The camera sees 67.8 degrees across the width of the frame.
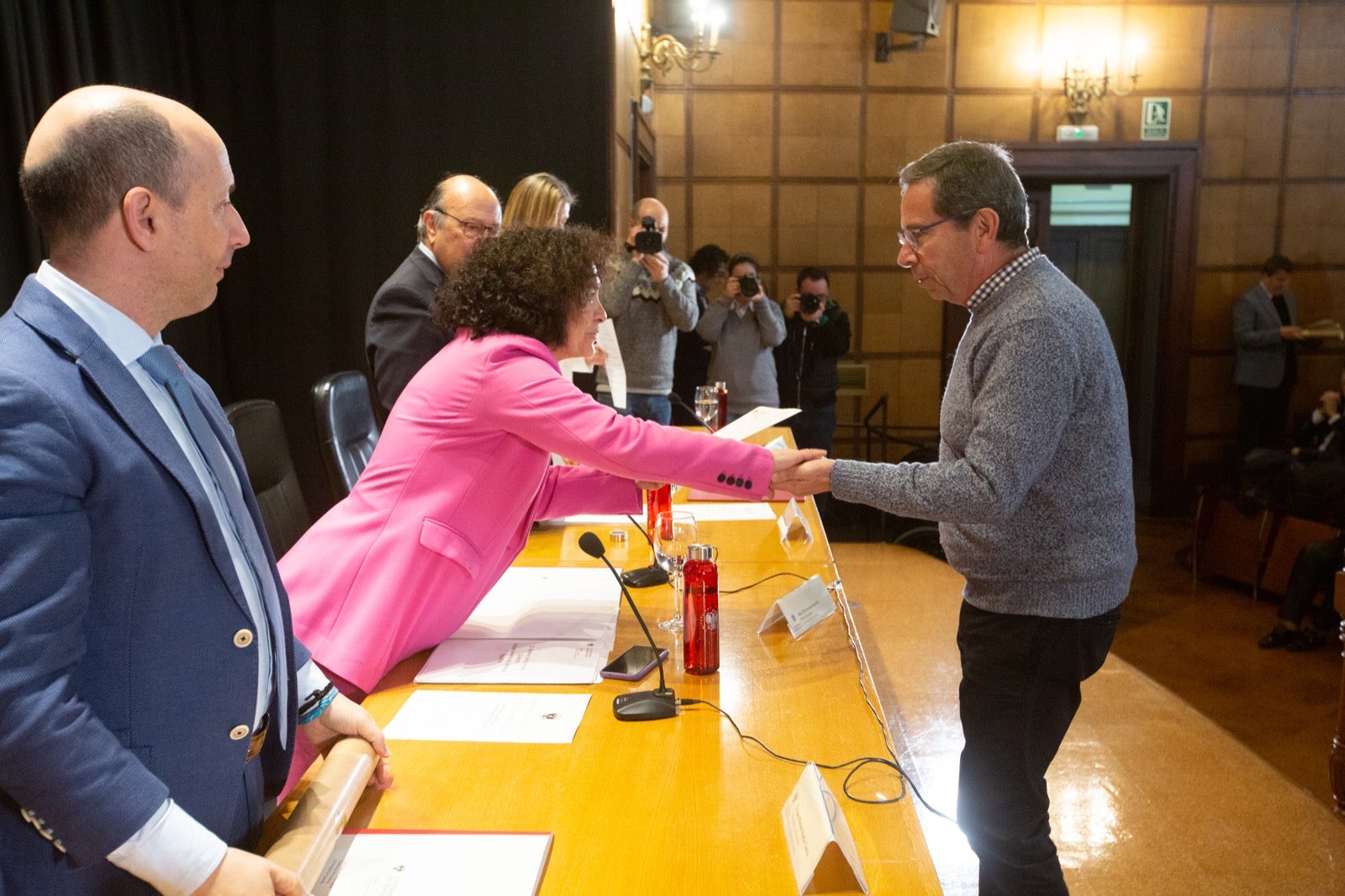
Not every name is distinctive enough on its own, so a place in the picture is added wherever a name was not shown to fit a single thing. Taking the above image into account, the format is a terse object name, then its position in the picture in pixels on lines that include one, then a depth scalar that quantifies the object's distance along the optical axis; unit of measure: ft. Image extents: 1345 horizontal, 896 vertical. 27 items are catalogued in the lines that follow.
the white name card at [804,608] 5.40
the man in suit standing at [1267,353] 21.02
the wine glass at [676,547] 5.76
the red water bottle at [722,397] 11.00
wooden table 3.34
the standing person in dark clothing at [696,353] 17.58
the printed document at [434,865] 3.19
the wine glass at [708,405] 10.66
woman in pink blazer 4.87
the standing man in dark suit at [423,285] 8.54
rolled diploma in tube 2.91
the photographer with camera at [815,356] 17.80
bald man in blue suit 2.37
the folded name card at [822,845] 3.14
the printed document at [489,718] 4.28
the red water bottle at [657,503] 6.92
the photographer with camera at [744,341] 16.63
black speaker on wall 19.76
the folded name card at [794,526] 7.54
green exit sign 21.49
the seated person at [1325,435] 16.21
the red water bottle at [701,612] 4.76
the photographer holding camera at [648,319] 14.55
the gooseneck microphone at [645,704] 4.42
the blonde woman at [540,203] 10.01
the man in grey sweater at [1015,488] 4.99
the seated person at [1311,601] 13.84
